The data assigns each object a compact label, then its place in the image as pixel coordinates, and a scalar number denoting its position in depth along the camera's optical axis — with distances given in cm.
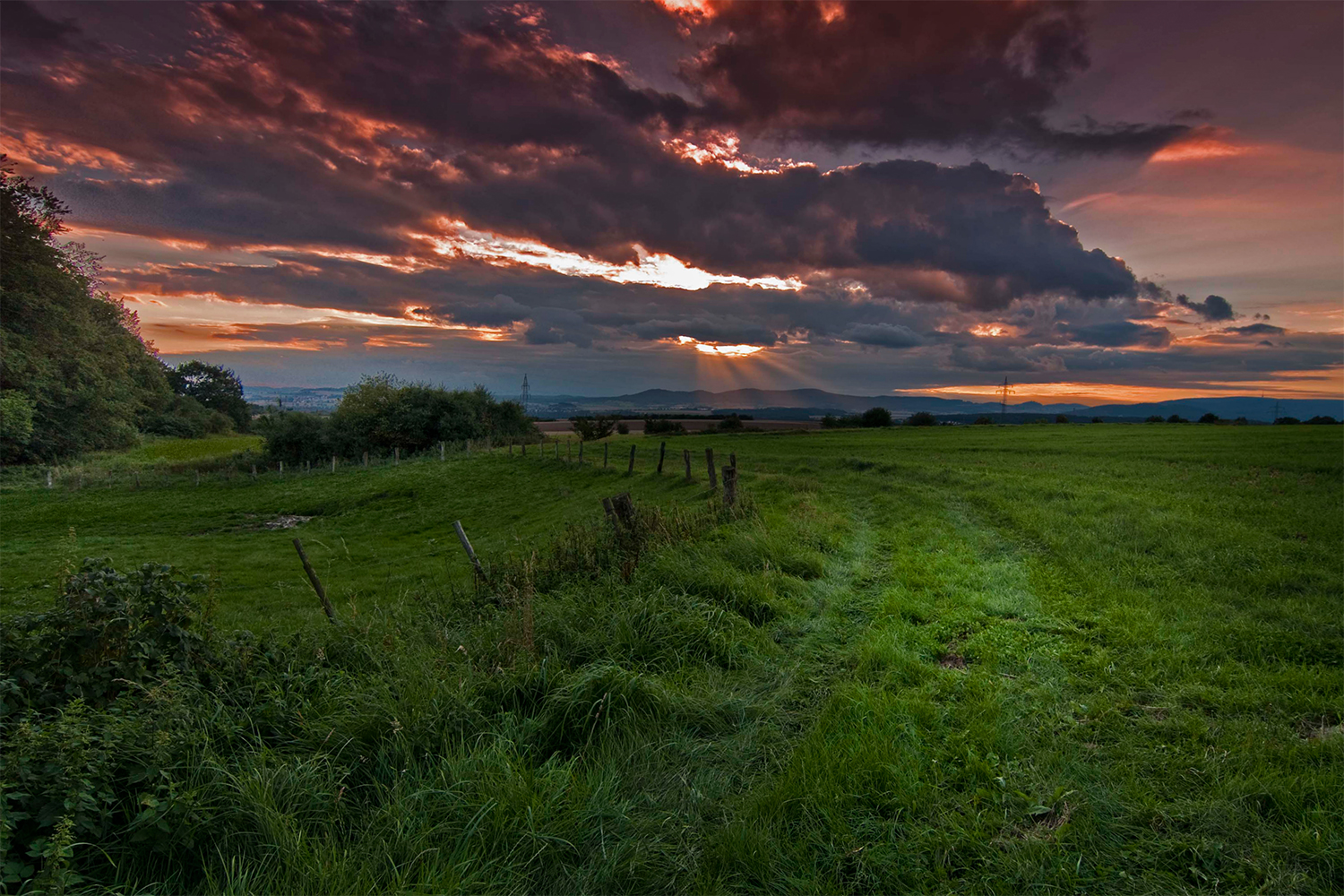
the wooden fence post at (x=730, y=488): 1370
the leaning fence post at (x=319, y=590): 748
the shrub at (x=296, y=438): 5453
